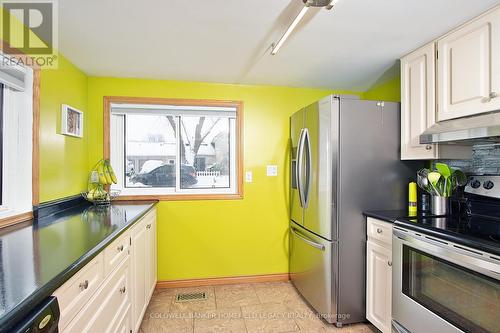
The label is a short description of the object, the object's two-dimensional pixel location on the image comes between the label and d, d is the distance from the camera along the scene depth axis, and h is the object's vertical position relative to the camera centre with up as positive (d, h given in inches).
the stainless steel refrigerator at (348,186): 82.4 -6.2
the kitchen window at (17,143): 66.9 +6.3
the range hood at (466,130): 54.5 +8.4
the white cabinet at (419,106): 76.4 +18.4
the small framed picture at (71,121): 85.5 +15.8
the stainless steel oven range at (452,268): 49.4 -21.8
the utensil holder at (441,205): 76.9 -11.1
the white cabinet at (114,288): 40.2 -24.4
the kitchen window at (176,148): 112.0 +8.3
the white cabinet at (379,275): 74.0 -31.8
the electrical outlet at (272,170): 118.3 -1.3
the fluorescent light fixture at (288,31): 55.0 +32.8
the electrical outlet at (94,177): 100.3 -3.9
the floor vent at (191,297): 100.8 -50.5
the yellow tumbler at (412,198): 80.4 -9.5
